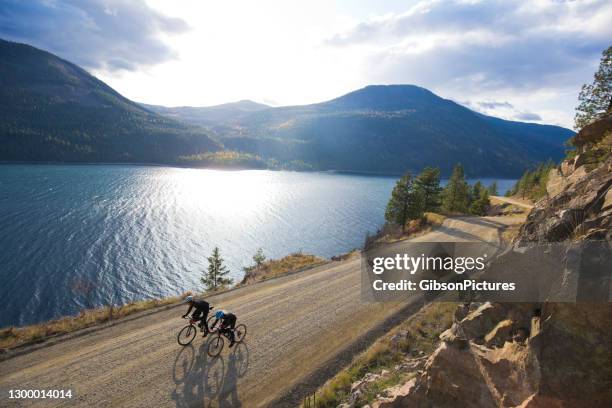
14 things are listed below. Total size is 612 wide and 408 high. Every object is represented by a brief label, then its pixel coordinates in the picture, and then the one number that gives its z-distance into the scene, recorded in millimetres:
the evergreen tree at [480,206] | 73500
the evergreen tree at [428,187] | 62000
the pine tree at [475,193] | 87350
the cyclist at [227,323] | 16731
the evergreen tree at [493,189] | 122450
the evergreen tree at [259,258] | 59469
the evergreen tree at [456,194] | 76250
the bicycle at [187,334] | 17173
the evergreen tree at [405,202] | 58938
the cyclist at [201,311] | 16812
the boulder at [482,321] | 10141
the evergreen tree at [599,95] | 25745
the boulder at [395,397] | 11484
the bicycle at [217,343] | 16922
